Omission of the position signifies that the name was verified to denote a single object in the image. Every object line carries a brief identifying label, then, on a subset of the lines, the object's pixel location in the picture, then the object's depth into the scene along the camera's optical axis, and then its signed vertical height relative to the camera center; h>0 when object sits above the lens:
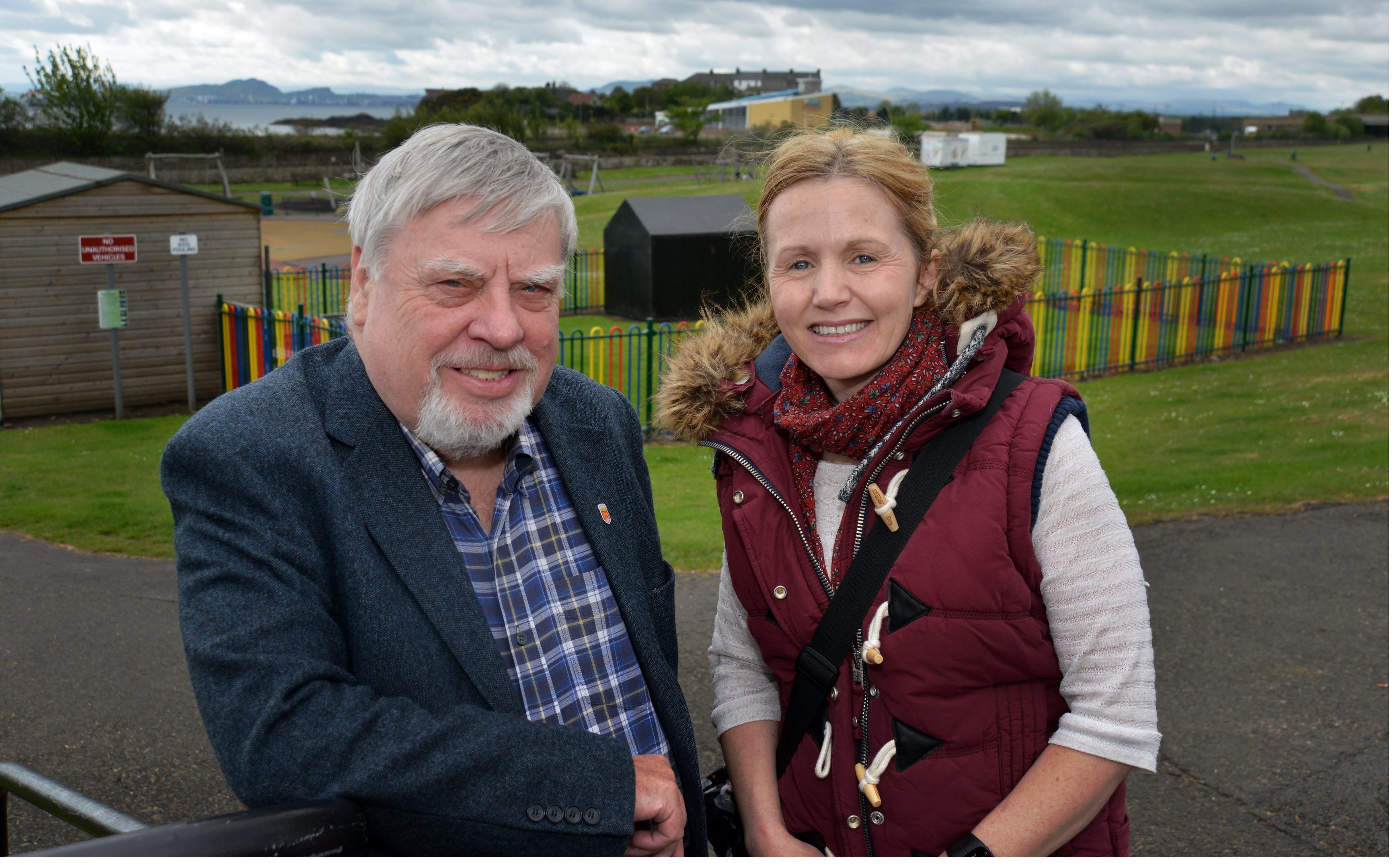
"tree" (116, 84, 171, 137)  51.16 +4.63
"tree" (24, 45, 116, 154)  48.44 +4.86
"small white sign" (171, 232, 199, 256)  12.73 -0.43
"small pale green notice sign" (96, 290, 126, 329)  12.63 -1.19
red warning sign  12.62 -0.48
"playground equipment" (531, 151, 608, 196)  48.94 +2.43
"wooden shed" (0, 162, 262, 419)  12.99 -0.96
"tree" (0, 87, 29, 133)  46.09 +3.90
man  1.76 -0.65
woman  1.99 -0.63
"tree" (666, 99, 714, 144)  76.12 +7.05
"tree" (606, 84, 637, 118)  104.69 +10.70
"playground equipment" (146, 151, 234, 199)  40.44 +1.80
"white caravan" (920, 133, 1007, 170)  58.38 +3.74
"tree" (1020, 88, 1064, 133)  96.56 +10.21
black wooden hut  19.02 -0.79
